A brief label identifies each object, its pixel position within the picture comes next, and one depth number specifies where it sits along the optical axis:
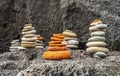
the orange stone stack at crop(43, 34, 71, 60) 2.71
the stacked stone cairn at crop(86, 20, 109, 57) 2.94
